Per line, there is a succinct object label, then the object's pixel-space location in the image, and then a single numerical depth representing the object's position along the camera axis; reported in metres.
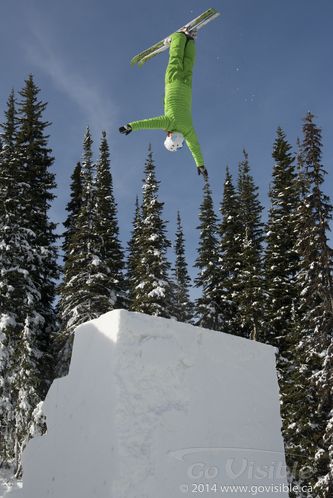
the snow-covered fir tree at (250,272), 23.30
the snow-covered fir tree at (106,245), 20.78
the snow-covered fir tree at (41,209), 18.92
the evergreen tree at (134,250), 25.71
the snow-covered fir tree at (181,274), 35.78
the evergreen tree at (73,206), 26.45
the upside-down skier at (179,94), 7.47
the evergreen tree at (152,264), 20.54
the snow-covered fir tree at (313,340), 16.97
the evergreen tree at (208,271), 25.86
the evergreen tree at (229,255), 26.00
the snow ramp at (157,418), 5.21
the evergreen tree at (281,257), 24.22
